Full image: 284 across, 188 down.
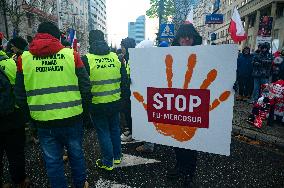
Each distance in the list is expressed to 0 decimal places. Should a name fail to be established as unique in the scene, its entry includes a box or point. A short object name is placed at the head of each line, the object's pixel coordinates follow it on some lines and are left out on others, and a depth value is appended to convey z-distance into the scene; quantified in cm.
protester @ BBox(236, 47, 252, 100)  1120
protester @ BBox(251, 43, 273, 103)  975
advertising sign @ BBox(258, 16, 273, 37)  1273
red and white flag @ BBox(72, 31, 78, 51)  1237
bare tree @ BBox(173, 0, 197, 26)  3681
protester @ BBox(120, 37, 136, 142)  560
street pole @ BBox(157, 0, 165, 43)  1605
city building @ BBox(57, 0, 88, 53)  5338
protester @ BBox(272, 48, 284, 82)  871
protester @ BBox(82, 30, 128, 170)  410
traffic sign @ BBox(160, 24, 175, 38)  1262
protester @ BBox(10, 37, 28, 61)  537
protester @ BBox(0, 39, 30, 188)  352
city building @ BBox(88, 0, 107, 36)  12462
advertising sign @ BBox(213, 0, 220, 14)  1678
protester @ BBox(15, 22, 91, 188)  305
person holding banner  374
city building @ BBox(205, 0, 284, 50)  3052
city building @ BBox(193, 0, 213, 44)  7895
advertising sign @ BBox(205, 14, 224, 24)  1385
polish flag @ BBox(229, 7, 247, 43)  1141
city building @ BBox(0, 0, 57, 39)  3185
